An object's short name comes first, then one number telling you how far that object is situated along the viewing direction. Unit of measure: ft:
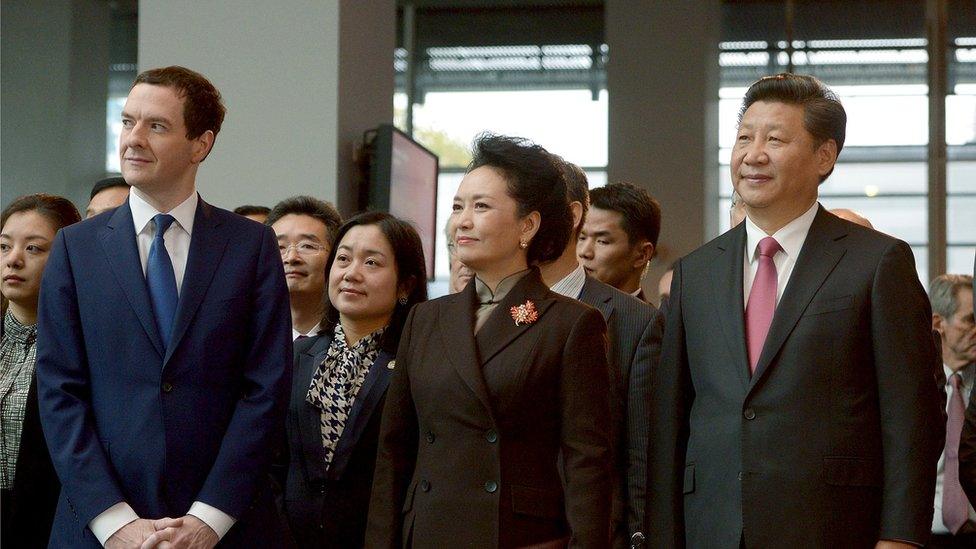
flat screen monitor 19.62
